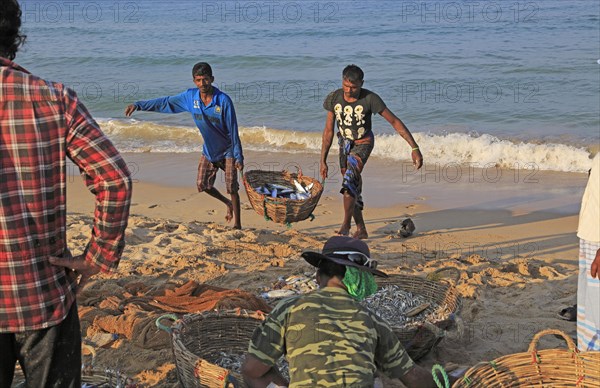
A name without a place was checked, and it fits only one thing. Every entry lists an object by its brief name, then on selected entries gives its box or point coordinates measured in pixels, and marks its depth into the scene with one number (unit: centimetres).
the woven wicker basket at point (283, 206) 782
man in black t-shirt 828
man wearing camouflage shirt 341
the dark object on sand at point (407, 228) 910
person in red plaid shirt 284
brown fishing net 551
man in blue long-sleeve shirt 849
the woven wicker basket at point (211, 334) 446
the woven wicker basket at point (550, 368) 434
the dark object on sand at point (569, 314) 628
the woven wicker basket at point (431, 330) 521
